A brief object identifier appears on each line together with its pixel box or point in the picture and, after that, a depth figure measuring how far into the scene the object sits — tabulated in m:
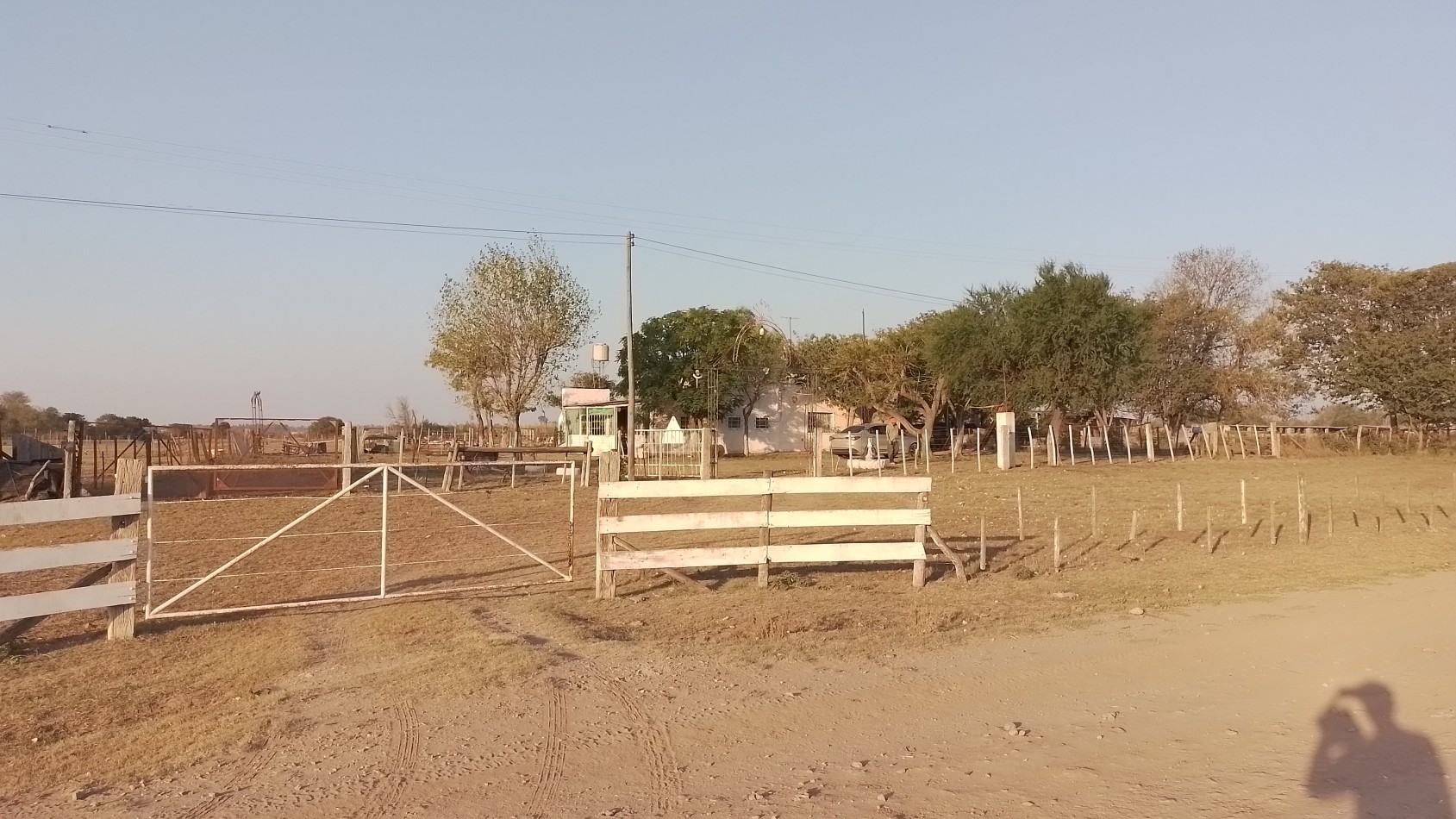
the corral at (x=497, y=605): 6.92
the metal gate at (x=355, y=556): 10.28
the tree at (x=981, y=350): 42.91
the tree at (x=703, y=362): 56.59
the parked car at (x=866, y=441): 42.31
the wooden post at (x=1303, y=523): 15.89
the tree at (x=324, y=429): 47.61
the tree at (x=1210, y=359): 53.75
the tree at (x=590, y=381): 78.56
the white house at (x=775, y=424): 59.81
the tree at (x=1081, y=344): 40.84
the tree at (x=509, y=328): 46.62
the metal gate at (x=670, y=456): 33.19
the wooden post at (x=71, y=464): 21.89
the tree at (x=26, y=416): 59.72
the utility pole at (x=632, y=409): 29.89
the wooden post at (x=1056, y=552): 13.04
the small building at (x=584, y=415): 50.47
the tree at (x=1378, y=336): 44.72
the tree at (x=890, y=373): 47.94
